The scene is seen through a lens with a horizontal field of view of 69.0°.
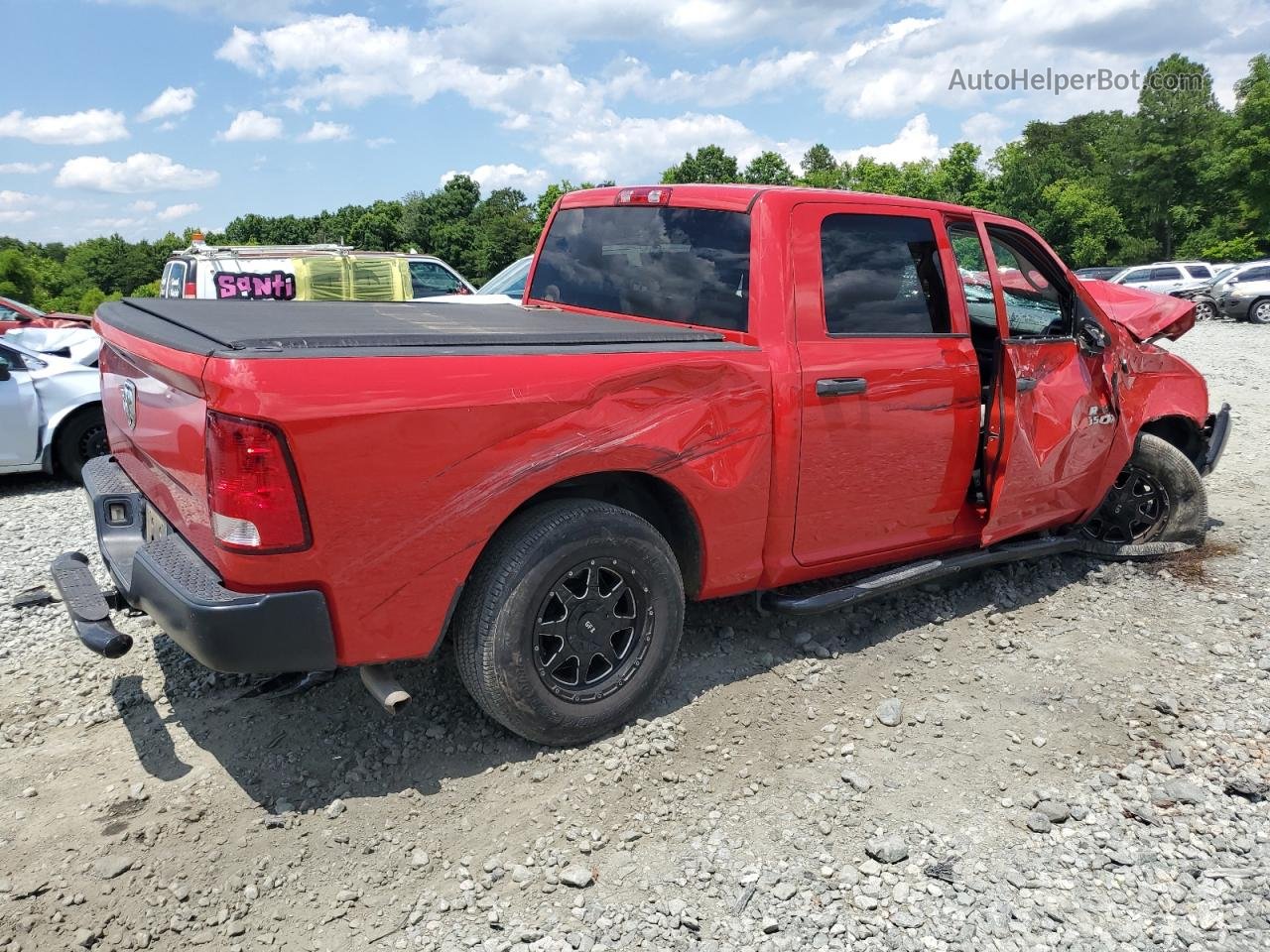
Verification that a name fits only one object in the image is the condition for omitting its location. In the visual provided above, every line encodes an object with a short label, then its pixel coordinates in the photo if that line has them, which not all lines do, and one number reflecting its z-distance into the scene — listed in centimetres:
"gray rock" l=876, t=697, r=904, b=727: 370
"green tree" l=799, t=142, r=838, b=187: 7970
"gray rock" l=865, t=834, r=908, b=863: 289
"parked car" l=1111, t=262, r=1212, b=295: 2623
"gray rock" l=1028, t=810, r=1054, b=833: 304
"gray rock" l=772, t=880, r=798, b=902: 274
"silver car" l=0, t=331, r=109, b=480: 725
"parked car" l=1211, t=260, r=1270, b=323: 2278
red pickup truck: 269
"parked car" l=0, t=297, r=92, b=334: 1233
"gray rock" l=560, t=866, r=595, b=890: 278
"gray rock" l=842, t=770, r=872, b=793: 327
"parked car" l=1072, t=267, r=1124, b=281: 2964
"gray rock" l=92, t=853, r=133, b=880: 280
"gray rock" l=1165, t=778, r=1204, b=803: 320
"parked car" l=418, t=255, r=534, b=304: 1105
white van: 1268
